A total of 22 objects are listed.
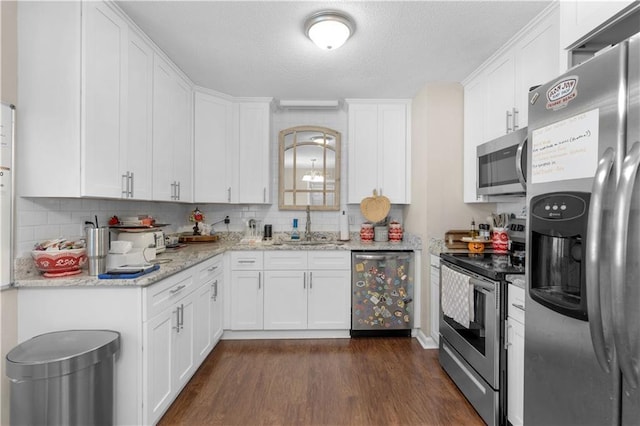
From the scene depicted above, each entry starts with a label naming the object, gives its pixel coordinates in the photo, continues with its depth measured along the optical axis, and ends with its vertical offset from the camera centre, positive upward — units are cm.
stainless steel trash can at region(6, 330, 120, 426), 132 -76
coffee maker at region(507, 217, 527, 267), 197 -20
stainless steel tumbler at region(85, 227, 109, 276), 171 -22
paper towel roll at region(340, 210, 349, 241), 355 -16
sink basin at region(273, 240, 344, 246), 330 -34
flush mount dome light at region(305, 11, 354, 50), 198 +122
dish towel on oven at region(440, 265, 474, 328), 202 -59
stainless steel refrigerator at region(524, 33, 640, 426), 88 -11
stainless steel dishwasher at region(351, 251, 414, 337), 313 -83
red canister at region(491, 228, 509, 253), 244 -21
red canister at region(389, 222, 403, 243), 350 -22
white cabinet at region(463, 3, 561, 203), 193 +97
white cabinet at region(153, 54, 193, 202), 250 +68
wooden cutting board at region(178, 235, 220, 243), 335 -30
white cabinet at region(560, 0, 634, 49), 121 +84
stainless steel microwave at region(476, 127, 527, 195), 189 +34
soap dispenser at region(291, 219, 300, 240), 365 -24
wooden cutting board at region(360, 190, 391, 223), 352 +6
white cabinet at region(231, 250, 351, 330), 312 -80
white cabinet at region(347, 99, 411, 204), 350 +77
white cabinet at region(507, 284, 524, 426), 166 -78
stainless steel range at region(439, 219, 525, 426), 179 -72
